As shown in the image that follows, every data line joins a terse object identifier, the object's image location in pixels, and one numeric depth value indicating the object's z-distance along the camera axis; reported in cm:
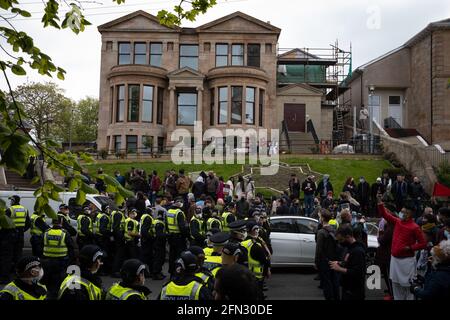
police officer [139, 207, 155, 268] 1091
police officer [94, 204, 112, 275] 1089
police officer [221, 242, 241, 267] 564
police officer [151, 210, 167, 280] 1091
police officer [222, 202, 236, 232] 1097
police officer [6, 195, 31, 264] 1045
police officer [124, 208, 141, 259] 1098
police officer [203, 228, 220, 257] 687
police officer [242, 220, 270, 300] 709
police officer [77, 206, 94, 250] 1085
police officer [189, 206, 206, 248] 1056
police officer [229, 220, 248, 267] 669
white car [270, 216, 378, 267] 1152
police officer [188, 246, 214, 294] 501
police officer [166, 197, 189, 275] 1087
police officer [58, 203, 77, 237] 1016
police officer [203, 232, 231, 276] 630
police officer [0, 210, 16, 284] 1012
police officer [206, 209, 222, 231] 1022
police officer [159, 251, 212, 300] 444
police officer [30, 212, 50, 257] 989
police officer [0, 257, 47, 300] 460
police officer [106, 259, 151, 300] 440
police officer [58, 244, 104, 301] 458
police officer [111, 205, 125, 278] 1091
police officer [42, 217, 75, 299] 805
